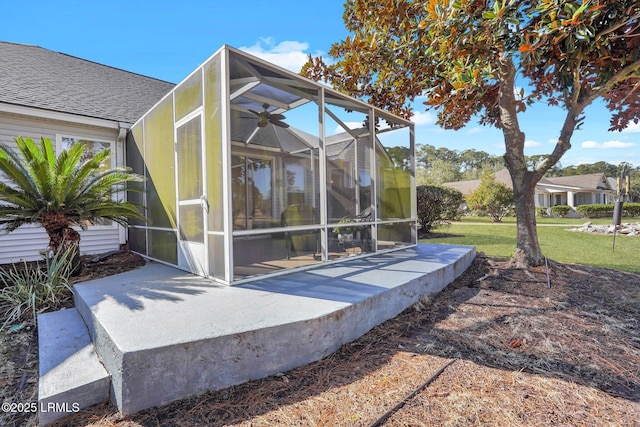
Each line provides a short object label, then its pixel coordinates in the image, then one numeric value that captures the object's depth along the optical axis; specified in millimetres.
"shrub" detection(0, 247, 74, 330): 3600
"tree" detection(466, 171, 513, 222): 18031
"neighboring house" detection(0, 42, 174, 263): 5895
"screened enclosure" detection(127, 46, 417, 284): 3807
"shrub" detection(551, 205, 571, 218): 24422
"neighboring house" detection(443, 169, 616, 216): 29234
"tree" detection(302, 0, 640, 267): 3887
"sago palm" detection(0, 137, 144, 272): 4266
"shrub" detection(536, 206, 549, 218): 25984
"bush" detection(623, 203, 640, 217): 22906
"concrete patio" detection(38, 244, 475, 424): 2010
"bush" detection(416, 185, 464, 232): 11172
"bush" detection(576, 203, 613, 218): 22172
